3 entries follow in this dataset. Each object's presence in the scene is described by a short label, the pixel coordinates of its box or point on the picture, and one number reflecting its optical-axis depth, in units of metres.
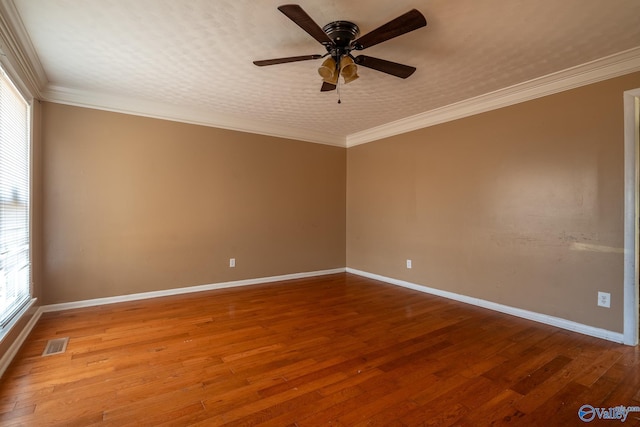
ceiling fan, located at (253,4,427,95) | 1.76
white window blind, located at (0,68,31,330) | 2.21
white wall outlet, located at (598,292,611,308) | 2.61
